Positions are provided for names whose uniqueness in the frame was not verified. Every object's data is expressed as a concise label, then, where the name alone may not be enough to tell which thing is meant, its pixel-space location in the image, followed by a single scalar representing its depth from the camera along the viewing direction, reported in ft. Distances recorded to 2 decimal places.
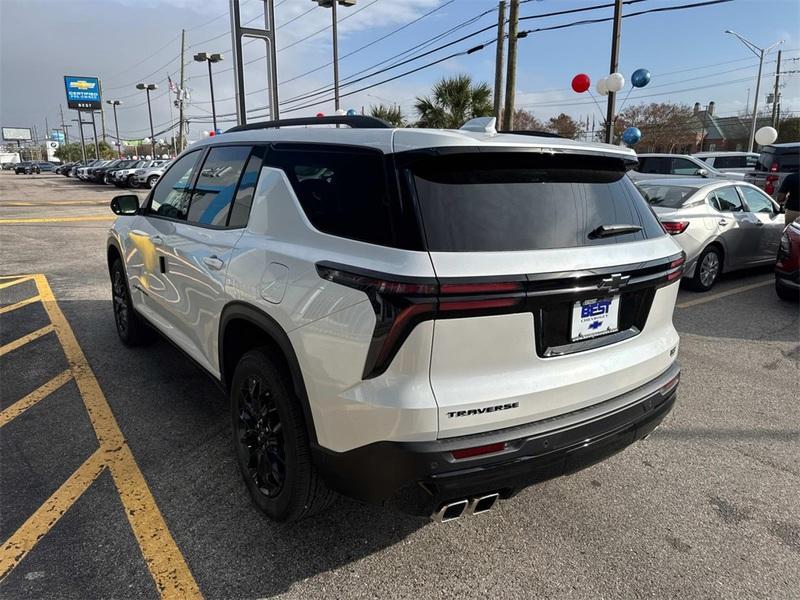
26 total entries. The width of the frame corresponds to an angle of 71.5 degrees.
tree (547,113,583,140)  182.29
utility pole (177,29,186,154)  144.03
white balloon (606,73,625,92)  50.85
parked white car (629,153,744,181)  49.37
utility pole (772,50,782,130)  147.97
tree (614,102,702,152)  178.81
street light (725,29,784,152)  103.19
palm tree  69.15
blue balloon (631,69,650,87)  49.80
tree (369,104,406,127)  80.24
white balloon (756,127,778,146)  72.54
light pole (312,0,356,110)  76.07
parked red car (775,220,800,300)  21.08
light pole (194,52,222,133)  124.98
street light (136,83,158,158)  190.49
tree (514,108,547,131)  182.09
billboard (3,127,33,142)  457.68
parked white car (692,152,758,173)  74.17
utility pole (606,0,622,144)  52.42
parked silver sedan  23.85
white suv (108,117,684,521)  6.24
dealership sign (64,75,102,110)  253.03
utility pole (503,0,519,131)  58.75
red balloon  51.52
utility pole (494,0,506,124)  63.00
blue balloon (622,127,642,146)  55.28
